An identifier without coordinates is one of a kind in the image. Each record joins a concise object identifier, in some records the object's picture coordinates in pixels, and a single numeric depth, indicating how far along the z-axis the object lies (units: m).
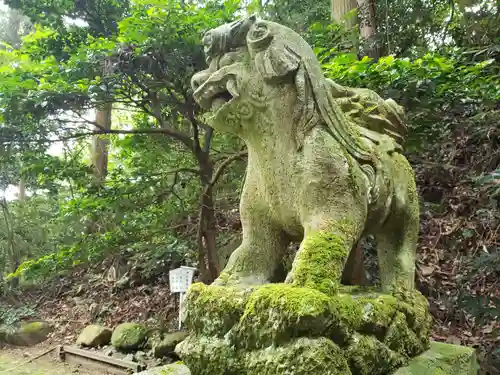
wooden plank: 4.74
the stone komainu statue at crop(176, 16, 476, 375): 1.21
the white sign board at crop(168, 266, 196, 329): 4.24
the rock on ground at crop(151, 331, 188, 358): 4.91
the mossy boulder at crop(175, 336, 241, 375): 1.28
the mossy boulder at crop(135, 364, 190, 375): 1.62
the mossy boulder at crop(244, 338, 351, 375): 1.10
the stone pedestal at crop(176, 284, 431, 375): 1.14
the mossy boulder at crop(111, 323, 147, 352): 5.29
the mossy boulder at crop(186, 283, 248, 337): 1.32
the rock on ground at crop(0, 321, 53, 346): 6.57
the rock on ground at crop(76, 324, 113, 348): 5.64
